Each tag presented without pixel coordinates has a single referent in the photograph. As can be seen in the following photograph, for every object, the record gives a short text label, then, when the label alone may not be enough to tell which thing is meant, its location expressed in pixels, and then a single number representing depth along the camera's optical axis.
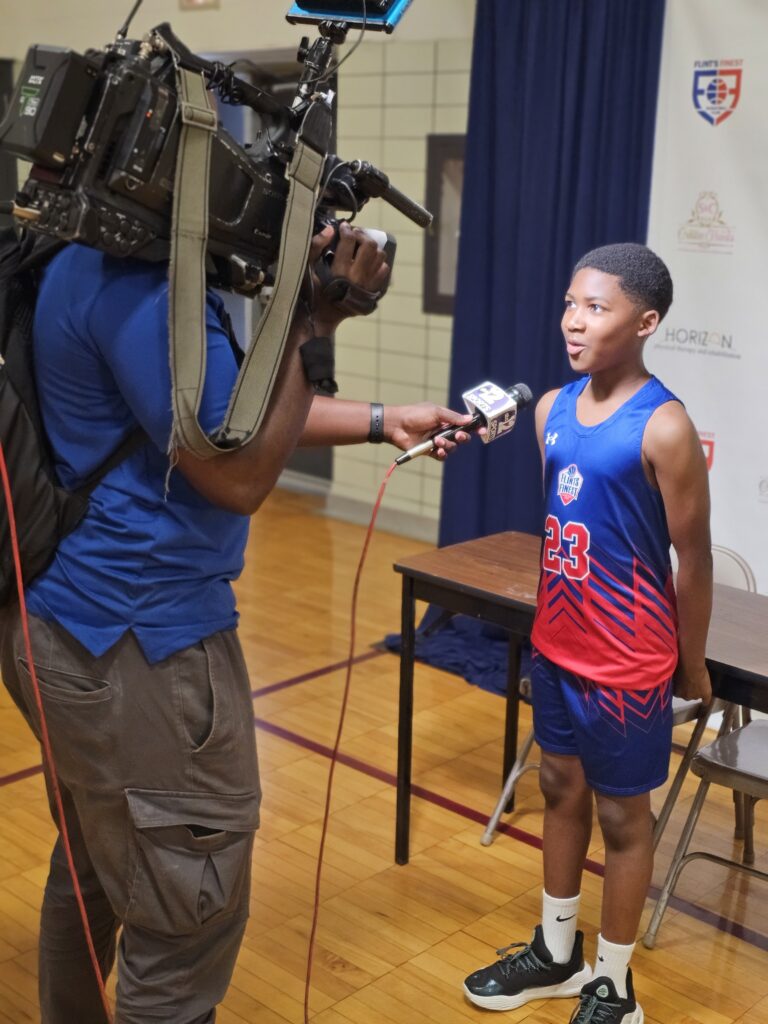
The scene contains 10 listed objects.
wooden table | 2.52
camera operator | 1.53
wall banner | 3.94
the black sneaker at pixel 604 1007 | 2.39
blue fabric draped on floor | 4.44
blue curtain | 4.24
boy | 2.23
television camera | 1.38
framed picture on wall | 5.64
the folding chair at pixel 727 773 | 2.62
